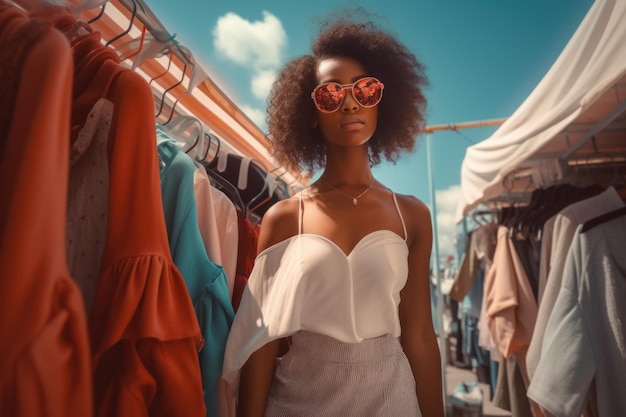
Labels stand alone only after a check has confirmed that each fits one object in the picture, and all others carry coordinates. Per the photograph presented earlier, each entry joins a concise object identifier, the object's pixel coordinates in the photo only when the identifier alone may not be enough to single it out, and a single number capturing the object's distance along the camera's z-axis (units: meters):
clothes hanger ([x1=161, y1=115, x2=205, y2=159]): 1.11
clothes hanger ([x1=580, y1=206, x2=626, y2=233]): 1.18
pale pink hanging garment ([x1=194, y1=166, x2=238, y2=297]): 0.87
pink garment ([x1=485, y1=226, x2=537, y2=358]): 1.75
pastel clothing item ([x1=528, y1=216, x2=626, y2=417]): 1.04
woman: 0.75
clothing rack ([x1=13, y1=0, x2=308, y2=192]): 0.90
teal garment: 0.74
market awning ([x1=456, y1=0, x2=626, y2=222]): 1.03
